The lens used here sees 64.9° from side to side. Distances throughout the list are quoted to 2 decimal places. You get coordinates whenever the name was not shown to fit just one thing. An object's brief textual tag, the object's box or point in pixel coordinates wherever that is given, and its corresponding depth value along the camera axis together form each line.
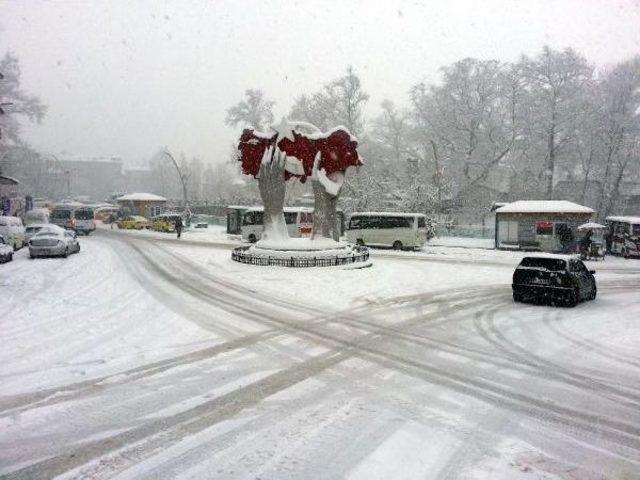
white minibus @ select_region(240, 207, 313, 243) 34.44
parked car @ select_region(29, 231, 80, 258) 22.00
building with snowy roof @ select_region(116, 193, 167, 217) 56.50
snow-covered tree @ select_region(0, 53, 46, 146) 48.91
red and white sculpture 22.36
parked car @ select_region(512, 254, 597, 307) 13.36
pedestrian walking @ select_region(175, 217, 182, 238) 37.22
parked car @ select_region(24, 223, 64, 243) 27.59
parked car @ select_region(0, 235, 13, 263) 20.22
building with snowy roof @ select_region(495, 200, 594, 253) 30.38
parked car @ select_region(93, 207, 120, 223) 55.88
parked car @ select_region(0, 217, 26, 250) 24.59
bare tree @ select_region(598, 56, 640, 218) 40.56
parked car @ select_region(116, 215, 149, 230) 46.41
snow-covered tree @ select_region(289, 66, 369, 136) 50.91
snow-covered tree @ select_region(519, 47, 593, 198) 43.38
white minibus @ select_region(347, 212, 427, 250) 31.17
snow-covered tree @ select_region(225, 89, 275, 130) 63.25
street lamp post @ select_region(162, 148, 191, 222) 50.53
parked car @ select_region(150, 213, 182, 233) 43.72
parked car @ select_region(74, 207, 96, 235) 38.28
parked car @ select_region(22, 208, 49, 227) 41.00
